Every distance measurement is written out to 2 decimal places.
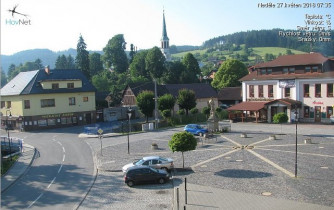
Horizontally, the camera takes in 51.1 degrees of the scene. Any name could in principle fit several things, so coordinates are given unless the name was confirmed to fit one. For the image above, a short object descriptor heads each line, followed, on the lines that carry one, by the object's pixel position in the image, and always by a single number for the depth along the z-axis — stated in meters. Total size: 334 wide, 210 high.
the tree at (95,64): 125.31
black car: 24.06
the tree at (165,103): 57.00
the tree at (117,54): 117.12
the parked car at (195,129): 43.89
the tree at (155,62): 98.81
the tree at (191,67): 101.50
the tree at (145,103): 56.50
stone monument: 45.44
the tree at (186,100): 59.42
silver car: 26.86
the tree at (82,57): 99.19
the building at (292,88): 51.72
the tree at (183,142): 27.39
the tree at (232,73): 88.56
